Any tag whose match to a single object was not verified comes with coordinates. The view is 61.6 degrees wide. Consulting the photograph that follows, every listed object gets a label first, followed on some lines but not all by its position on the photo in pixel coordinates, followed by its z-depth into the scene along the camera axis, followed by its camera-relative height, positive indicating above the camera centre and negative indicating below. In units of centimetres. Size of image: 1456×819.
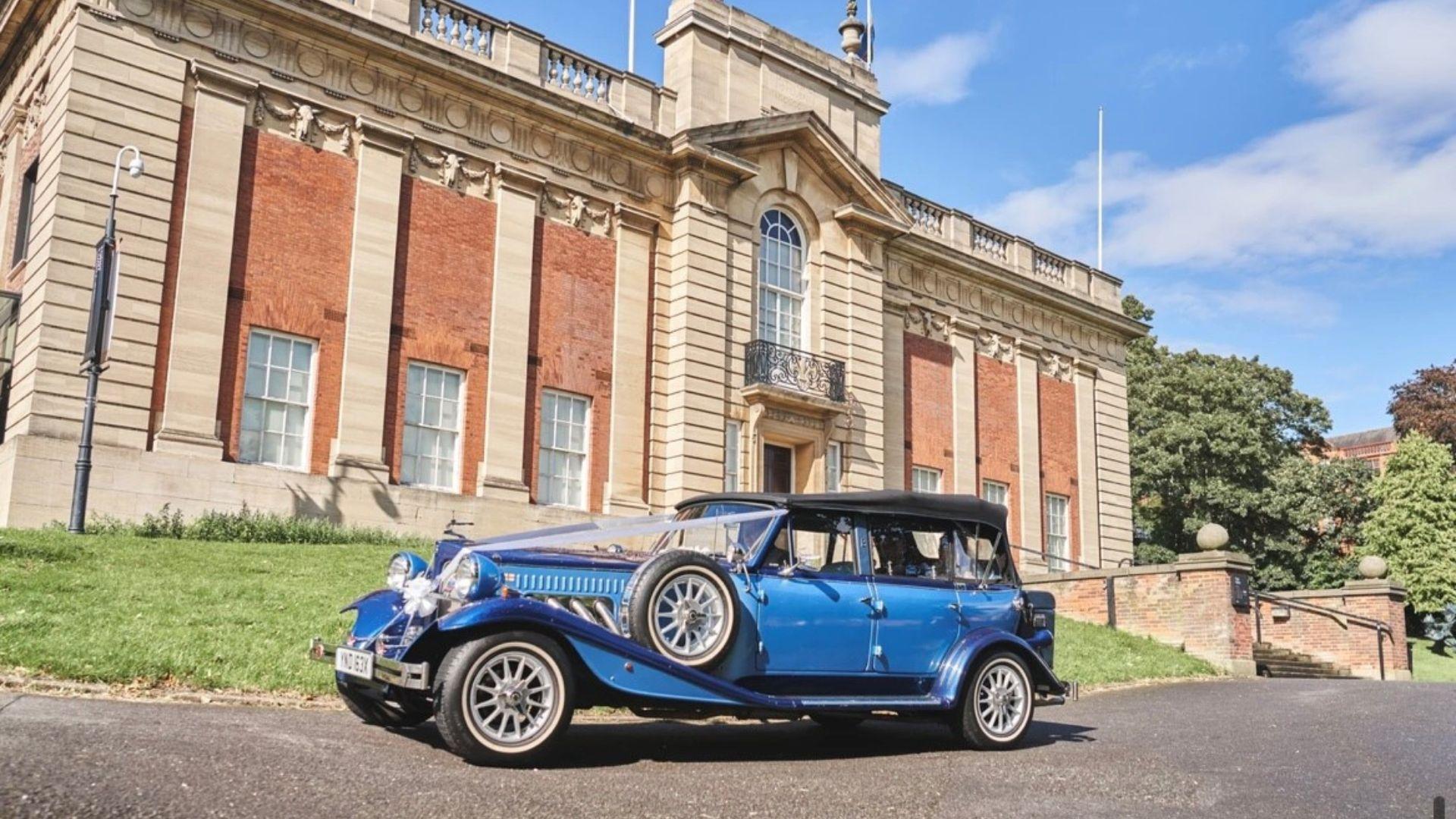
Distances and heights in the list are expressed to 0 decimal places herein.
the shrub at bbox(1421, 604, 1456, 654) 2781 -46
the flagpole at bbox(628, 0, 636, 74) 2294 +1055
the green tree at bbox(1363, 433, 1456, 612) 3434 +262
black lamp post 1427 +278
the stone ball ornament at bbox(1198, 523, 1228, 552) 1883 +105
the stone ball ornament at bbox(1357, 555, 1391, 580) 2283 +79
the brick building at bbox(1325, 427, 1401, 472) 7312 +1021
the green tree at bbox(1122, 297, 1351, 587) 3769 +418
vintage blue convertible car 658 -21
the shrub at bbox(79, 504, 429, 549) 1538 +63
